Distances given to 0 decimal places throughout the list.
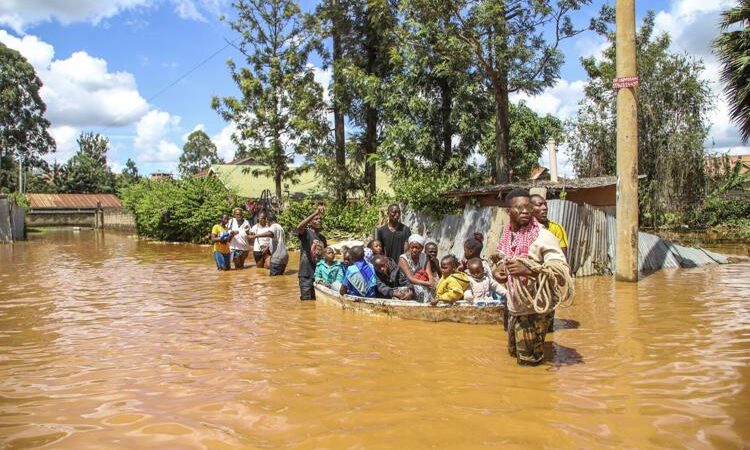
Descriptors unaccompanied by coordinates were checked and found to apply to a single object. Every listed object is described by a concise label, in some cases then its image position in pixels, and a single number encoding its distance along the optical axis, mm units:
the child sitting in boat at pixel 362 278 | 8273
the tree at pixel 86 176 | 57125
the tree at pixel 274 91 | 23688
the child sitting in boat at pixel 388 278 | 8187
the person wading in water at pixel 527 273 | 4777
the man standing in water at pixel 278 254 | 12906
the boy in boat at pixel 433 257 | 8203
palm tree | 13266
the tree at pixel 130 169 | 67325
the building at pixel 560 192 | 12367
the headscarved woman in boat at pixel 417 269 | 8055
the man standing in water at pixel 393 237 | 8734
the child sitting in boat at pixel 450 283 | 7441
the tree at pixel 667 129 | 23797
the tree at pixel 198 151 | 63125
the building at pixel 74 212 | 40569
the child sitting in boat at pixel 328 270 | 9219
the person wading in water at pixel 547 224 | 6414
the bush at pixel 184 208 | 24016
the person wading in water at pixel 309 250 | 9346
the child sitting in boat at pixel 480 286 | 7625
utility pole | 10367
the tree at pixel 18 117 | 54250
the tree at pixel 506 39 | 13703
